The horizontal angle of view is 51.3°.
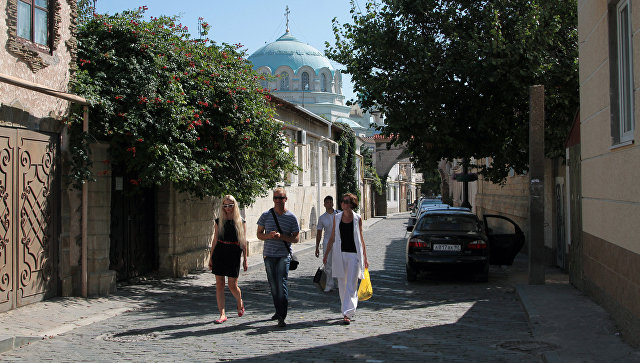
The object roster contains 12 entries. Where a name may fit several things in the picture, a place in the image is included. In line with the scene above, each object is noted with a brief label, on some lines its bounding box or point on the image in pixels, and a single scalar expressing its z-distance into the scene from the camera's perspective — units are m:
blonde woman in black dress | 8.69
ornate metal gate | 9.09
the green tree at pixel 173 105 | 11.12
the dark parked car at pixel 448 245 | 12.73
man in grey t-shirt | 8.40
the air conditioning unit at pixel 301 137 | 23.82
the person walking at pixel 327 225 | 11.74
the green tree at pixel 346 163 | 37.78
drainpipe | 10.65
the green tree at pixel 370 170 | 53.98
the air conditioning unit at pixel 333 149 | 33.50
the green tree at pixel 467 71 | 13.20
